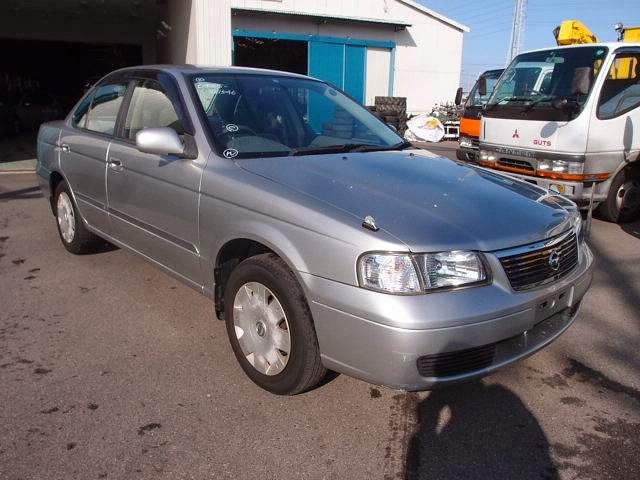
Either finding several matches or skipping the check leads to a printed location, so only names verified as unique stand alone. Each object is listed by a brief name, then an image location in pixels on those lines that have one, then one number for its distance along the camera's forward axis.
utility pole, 35.72
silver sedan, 2.40
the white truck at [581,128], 6.35
